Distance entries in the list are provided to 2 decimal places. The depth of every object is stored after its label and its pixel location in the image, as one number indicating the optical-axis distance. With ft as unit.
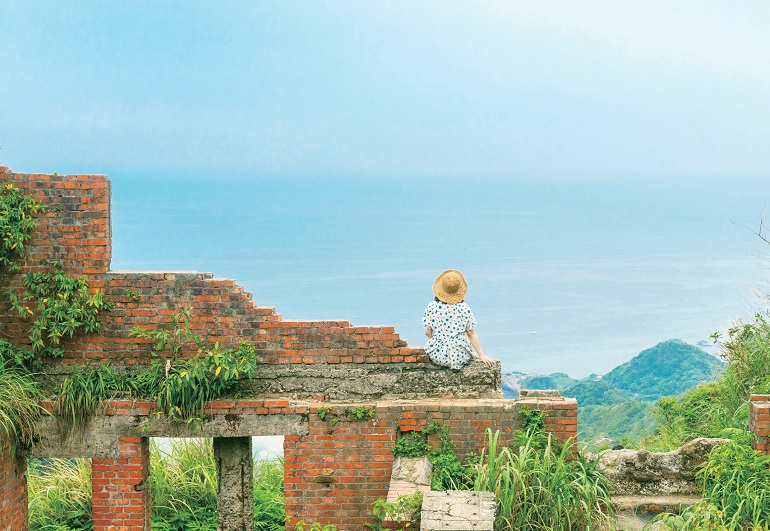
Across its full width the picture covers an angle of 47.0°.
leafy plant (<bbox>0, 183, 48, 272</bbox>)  29.60
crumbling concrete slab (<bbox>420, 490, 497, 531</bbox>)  21.15
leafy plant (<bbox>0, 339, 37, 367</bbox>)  30.12
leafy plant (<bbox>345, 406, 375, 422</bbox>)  28.91
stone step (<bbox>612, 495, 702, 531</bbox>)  28.43
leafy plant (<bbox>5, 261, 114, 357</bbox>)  29.91
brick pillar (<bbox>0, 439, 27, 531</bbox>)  29.22
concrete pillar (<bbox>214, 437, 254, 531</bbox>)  30.89
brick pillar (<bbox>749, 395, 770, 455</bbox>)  27.53
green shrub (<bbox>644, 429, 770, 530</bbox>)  24.73
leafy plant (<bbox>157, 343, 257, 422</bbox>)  29.07
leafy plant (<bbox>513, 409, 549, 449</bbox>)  27.99
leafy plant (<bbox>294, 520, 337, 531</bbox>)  26.28
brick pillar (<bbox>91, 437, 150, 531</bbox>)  29.43
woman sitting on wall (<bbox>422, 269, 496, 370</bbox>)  29.96
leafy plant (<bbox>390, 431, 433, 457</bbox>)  28.60
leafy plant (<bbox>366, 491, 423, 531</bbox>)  23.08
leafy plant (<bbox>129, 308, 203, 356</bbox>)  29.91
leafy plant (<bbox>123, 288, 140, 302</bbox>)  30.19
